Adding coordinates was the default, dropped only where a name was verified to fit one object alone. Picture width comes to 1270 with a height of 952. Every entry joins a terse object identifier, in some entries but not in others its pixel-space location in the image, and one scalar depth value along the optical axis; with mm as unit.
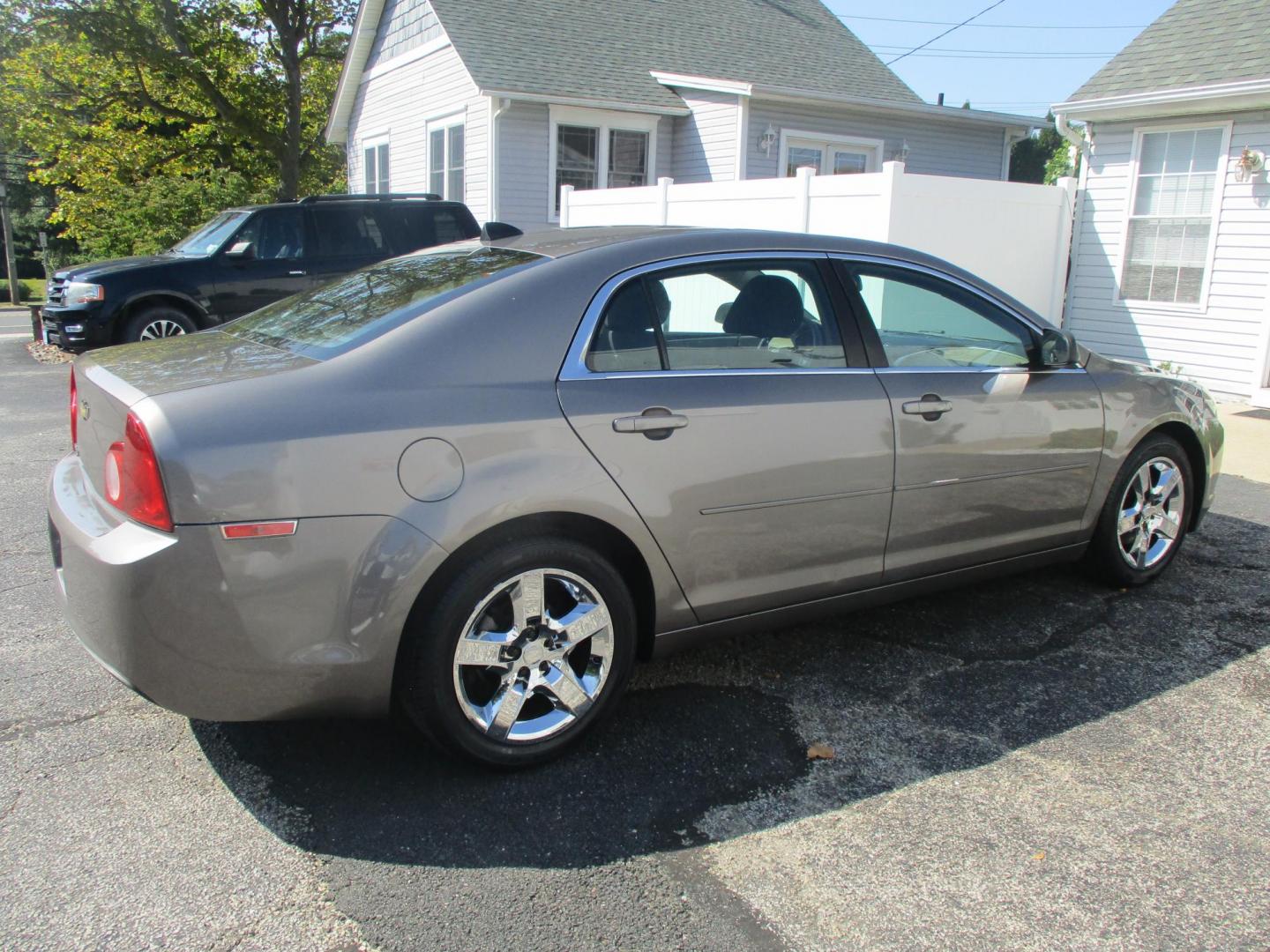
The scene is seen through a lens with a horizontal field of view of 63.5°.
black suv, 10430
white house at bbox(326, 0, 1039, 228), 15422
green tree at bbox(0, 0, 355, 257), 23641
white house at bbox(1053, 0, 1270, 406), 9953
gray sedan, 2660
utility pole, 31375
